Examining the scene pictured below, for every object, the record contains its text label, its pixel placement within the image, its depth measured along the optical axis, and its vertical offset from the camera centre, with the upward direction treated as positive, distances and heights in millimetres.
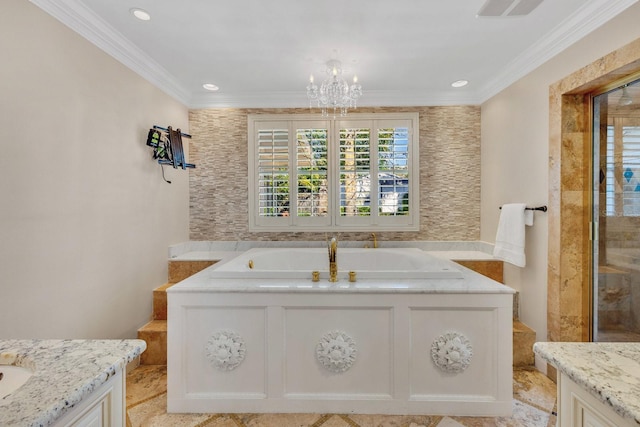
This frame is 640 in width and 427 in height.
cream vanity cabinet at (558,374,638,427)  671 -498
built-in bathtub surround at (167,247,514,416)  1759 -833
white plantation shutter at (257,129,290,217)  3223 +439
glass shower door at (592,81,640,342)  1747 -26
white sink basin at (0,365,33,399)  774 -450
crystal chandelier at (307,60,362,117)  2369 +988
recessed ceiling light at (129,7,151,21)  1808 +1240
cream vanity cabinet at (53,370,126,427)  699 -517
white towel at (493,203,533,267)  2346 -187
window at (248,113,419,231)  3180 +422
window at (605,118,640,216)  1739 +267
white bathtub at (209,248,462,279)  2617 -472
